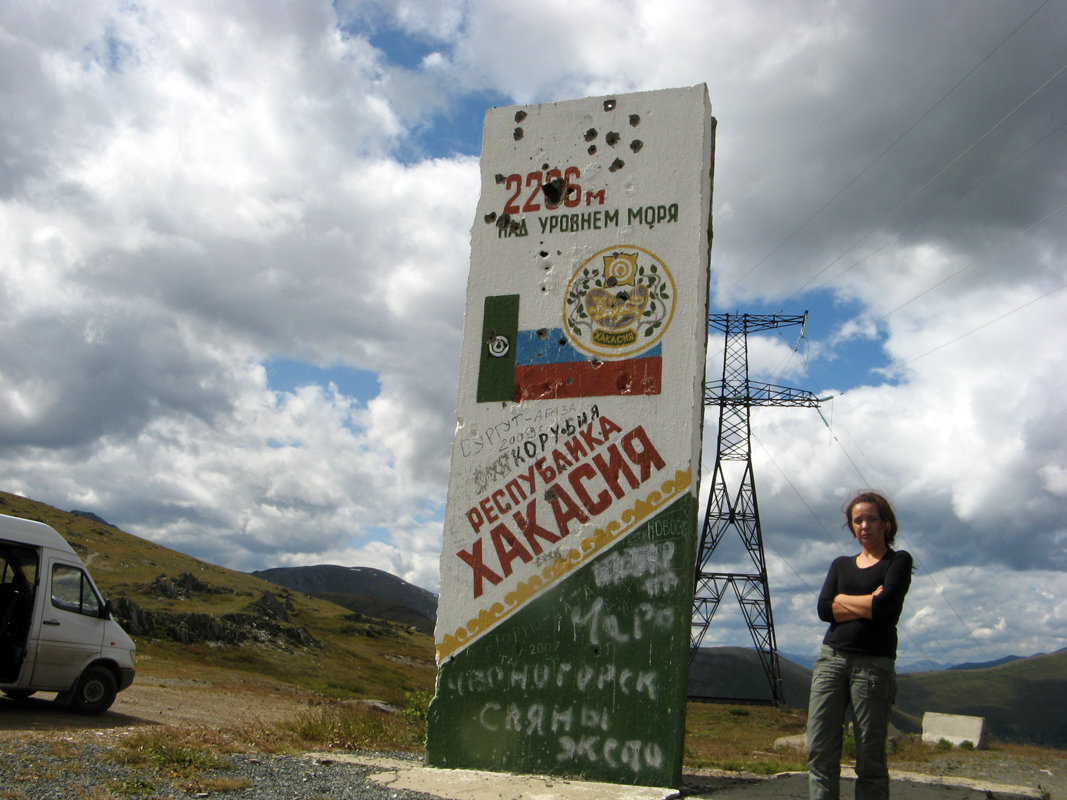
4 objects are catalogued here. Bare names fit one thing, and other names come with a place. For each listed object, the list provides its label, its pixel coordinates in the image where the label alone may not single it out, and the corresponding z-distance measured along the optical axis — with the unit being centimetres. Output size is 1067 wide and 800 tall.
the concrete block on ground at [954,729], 1545
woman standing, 462
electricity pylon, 3152
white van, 1090
